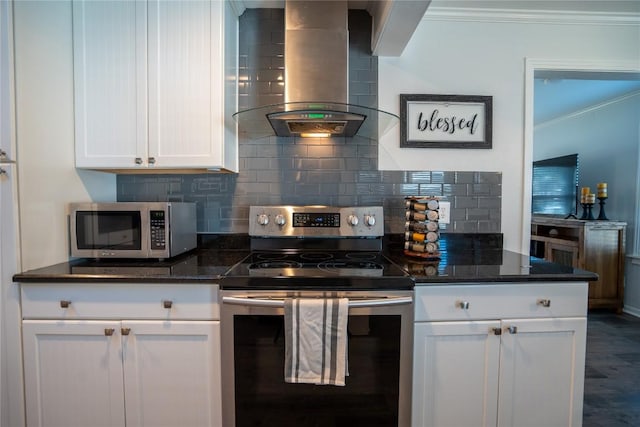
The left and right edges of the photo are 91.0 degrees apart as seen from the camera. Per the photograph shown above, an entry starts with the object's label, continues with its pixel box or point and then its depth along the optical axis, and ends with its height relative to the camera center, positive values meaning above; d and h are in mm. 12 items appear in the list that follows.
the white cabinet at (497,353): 1336 -654
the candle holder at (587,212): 3621 -127
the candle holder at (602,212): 3531 -123
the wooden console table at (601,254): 3359 -579
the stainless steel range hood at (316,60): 1601 +714
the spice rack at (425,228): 1656 -148
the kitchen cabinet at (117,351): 1312 -643
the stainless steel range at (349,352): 1265 -622
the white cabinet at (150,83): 1560 +575
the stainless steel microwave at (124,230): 1532 -160
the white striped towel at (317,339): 1224 -543
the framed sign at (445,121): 1937 +490
